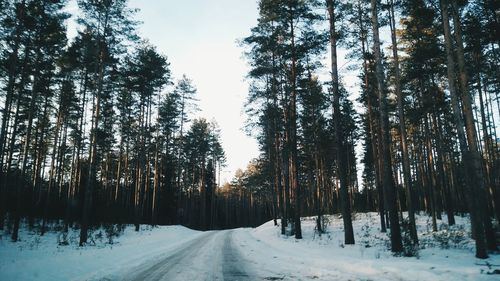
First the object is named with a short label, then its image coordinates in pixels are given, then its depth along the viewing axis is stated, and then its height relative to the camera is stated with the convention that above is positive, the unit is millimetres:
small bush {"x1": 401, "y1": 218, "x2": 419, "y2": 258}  9289 -1761
